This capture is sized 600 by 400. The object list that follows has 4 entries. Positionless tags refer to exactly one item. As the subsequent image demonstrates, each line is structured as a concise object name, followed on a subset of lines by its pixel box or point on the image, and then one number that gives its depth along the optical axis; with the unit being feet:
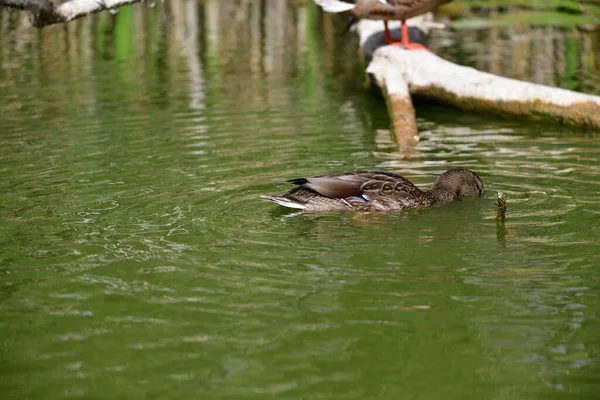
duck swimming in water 53.72
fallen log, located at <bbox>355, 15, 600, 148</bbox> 76.54
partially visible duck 87.35
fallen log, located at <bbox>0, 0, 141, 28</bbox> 55.62
